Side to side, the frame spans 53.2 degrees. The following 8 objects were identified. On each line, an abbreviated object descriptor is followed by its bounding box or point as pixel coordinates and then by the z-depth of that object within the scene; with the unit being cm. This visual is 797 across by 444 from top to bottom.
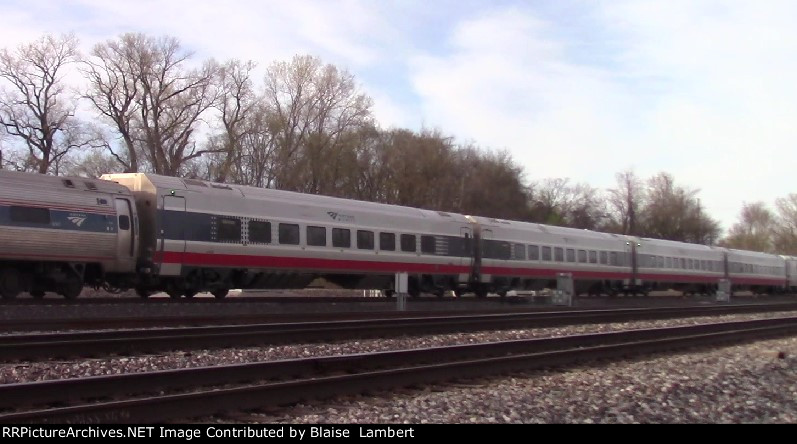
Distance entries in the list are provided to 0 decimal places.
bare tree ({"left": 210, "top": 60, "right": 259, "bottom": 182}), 4906
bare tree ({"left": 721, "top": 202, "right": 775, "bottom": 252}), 9612
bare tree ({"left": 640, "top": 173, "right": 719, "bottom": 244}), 7994
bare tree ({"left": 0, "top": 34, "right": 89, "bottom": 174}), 4506
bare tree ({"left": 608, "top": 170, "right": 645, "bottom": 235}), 8362
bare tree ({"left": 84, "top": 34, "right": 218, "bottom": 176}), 4759
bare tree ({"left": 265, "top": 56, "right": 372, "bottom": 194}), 5050
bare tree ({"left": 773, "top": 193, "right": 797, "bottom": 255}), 9406
